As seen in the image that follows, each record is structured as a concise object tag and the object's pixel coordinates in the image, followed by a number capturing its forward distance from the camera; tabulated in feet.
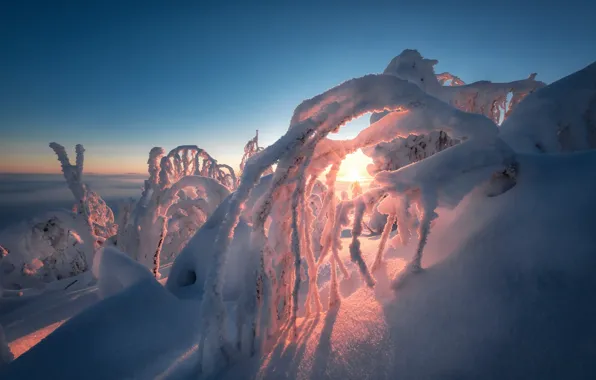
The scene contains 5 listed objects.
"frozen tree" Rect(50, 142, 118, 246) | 19.77
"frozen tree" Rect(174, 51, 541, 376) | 4.55
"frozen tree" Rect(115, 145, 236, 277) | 16.93
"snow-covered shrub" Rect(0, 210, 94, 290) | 20.70
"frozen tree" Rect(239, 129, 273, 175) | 34.35
